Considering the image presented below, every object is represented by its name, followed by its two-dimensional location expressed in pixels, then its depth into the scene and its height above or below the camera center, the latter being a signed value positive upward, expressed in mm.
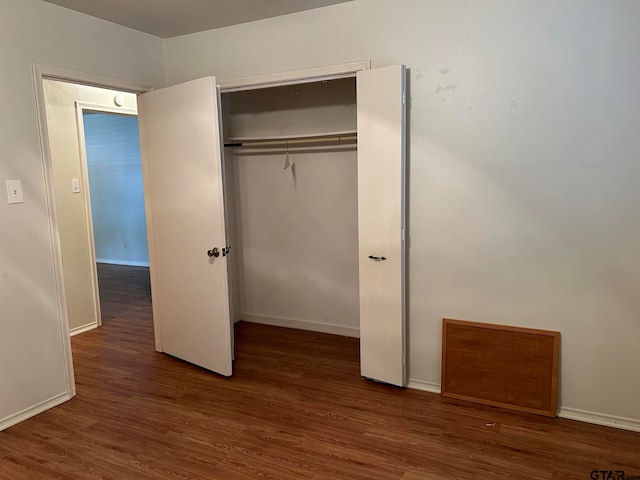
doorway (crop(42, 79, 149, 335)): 4242 -82
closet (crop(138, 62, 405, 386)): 2918 -171
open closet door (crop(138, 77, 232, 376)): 3152 -207
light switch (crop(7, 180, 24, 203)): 2662 +25
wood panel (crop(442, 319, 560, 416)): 2660 -1092
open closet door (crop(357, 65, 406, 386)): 2791 -217
